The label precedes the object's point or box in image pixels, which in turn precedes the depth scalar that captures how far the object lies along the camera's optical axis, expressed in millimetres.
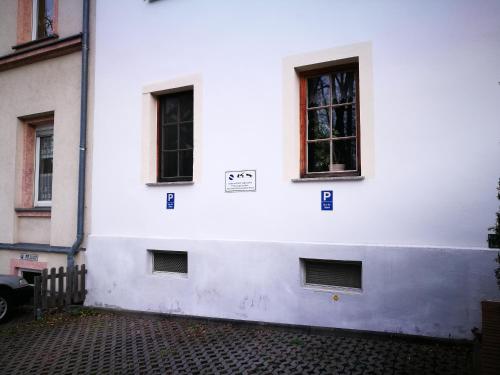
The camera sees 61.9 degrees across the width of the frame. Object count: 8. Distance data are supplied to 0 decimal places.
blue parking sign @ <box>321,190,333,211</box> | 5449
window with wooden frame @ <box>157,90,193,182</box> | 6895
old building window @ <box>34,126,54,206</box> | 8703
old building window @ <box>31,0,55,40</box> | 8781
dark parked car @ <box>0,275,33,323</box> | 6750
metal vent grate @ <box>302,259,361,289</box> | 5383
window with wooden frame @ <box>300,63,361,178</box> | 5656
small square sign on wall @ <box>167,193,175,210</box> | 6660
